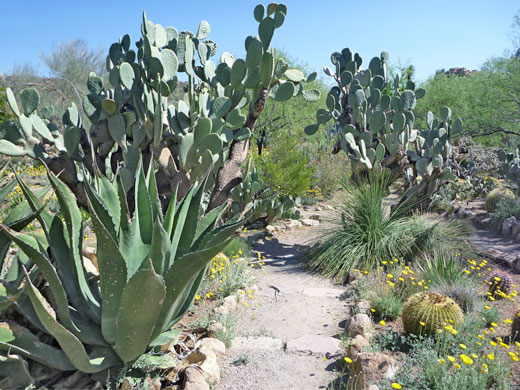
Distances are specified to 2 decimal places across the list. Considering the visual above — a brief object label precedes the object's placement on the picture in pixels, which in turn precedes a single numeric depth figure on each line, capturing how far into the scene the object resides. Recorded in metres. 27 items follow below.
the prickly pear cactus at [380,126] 6.94
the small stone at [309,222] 8.28
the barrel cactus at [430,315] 3.13
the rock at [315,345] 3.23
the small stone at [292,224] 7.93
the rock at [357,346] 2.91
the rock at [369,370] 2.49
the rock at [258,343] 3.28
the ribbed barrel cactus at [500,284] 4.09
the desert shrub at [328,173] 11.65
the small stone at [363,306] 3.80
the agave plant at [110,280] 1.99
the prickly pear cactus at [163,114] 3.97
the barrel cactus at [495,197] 8.70
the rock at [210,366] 2.68
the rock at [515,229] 7.12
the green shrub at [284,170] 7.71
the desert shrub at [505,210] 7.82
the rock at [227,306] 3.71
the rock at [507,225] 7.33
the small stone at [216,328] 3.27
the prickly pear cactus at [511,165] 9.38
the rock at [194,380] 2.42
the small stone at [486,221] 8.17
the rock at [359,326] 3.34
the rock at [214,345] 3.07
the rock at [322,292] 4.54
